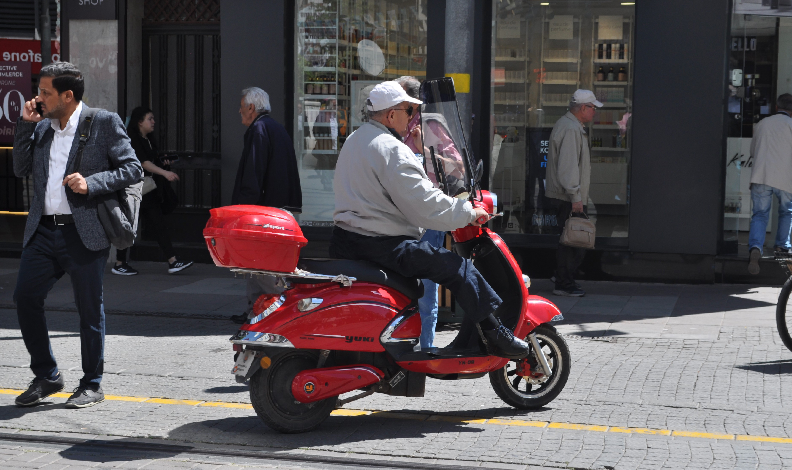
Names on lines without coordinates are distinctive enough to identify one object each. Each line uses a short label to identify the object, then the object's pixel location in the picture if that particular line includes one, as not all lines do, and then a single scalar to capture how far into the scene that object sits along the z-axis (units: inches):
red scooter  385.7
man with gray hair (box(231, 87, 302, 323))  631.8
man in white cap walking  797.2
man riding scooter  402.6
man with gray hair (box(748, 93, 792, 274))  860.0
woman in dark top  887.7
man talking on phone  443.8
